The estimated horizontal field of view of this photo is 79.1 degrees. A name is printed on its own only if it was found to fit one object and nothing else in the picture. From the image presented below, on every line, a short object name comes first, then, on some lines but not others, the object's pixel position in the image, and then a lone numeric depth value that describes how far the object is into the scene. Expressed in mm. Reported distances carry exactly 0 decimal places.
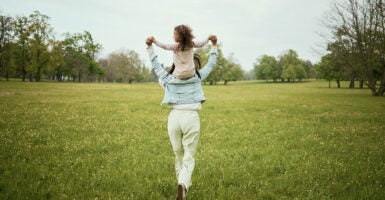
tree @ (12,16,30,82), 68812
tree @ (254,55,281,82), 119875
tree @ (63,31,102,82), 94688
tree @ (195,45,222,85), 98706
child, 4039
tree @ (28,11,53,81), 70875
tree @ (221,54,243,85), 103188
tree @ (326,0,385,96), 35281
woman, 4316
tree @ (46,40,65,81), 74312
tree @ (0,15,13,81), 62812
